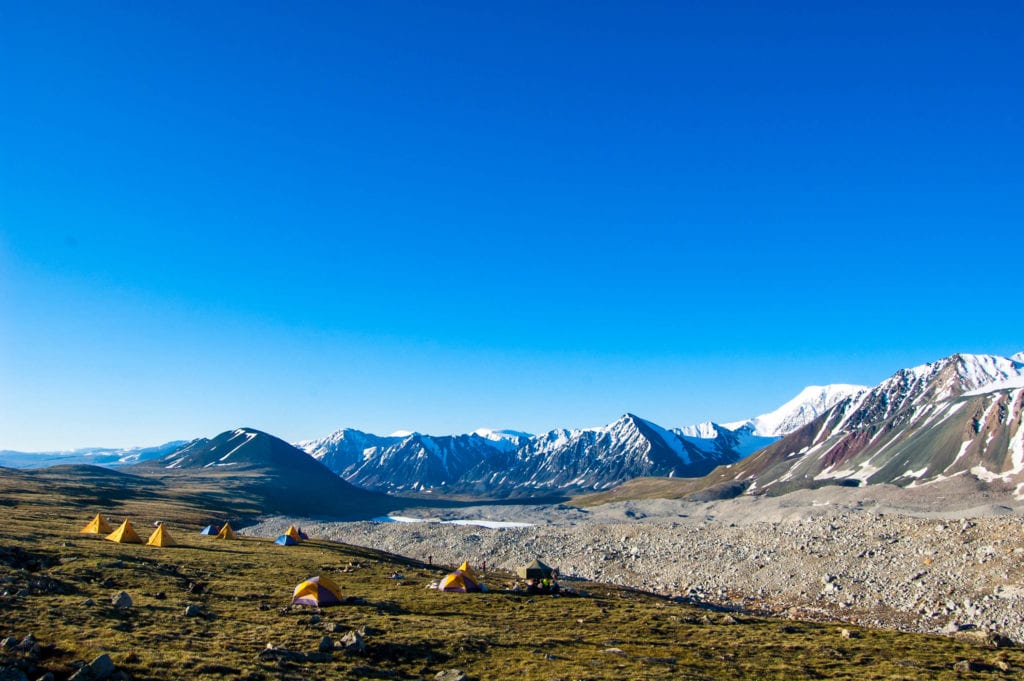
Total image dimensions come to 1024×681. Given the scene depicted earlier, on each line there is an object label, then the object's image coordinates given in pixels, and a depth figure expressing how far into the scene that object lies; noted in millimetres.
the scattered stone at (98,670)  16938
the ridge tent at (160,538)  48453
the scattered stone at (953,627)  39750
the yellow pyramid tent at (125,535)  48156
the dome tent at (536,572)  43281
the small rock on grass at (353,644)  22734
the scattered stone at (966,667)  25859
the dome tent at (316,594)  30469
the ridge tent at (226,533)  63262
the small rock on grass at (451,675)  20391
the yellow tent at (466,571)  41250
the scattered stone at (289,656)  21031
